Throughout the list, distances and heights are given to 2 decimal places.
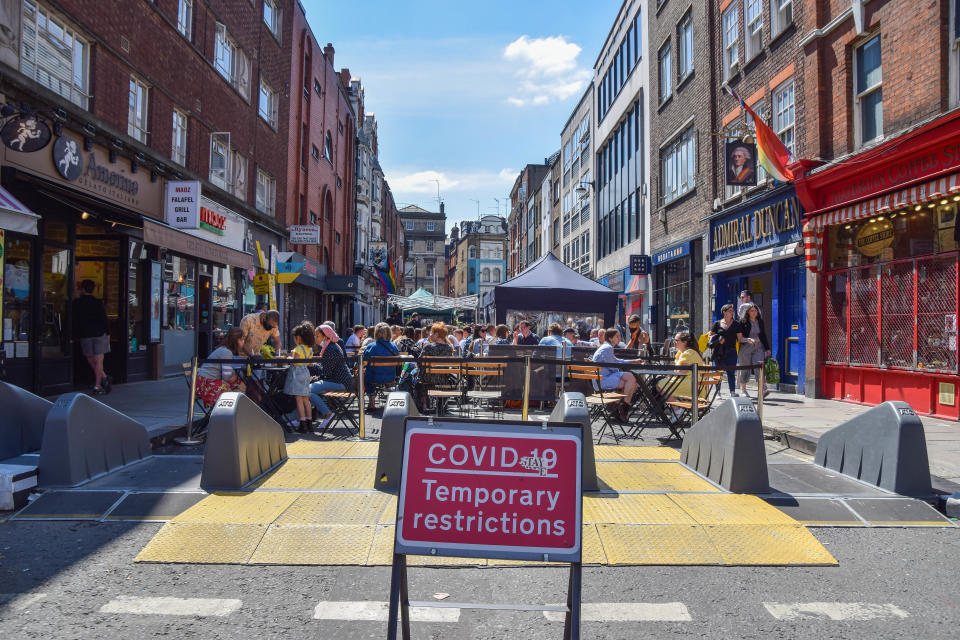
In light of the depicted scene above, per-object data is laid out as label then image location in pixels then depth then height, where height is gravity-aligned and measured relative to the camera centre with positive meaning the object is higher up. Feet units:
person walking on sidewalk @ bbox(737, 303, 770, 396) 39.40 -0.31
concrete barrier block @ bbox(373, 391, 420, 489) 18.54 -3.38
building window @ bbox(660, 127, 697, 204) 64.75 +17.32
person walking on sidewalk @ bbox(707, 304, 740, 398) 39.70 -0.47
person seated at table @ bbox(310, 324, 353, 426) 30.58 -2.35
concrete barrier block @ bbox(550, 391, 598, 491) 18.80 -2.51
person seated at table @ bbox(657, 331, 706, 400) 30.66 -1.12
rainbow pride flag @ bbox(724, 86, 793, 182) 43.09 +12.00
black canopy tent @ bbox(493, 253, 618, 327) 47.21 +2.52
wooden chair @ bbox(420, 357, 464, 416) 31.65 -2.67
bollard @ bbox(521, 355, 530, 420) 25.35 -2.43
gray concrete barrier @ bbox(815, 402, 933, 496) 18.42 -3.41
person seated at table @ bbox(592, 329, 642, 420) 32.83 -2.42
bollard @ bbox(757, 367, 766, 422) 25.51 -2.17
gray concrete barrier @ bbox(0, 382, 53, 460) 21.71 -3.26
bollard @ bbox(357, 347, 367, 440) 27.17 -2.89
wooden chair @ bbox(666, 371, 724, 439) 28.14 -3.08
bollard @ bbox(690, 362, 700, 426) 25.67 -2.58
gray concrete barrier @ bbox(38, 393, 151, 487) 18.44 -3.48
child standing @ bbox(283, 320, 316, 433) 29.22 -2.63
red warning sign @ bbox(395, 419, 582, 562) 9.05 -2.28
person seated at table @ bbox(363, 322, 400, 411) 32.32 -1.25
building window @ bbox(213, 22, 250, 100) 59.98 +25.22
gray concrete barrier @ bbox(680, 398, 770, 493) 18.52 -3.34
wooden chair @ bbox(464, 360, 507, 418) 32.37 -3.14
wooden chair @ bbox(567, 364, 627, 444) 29.45 -3.09
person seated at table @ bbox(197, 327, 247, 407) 28.17 -2.18
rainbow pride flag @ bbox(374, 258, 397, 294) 147.43 +11.38
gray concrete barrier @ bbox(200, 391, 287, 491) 18.29 -3.37
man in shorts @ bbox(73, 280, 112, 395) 37.14 -0.41
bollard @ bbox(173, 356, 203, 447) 26.12 -3.47
